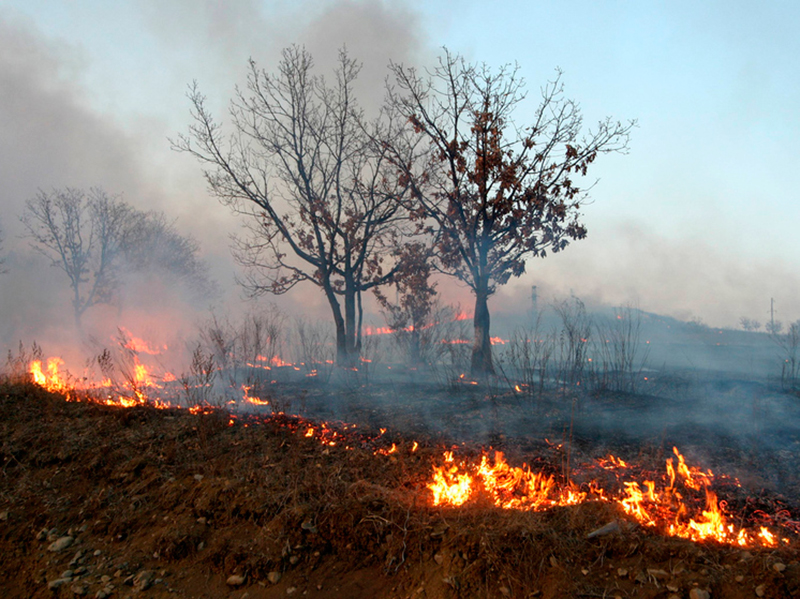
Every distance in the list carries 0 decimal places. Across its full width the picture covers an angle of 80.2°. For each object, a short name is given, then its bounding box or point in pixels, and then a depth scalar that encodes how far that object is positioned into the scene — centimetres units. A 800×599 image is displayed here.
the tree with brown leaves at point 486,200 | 1064
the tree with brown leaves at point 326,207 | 1413
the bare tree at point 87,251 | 2614
